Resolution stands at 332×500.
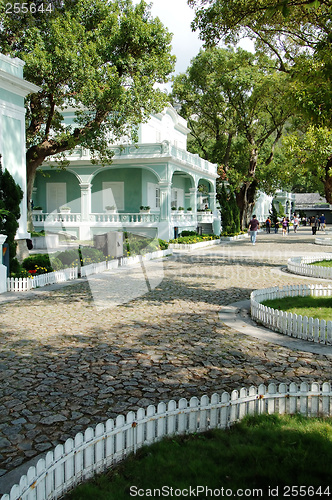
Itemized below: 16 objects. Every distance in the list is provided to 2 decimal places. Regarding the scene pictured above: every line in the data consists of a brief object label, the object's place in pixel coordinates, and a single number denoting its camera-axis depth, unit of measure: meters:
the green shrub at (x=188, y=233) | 28.44
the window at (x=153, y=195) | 28.84
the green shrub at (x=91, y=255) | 16.11
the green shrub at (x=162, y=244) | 22.69
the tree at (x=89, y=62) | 17.23
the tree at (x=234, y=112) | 33.94
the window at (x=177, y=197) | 33.31
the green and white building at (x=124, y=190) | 26.38
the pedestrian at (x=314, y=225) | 40.84
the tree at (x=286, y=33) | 8.94
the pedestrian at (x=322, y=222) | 52.00
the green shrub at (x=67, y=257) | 15.54
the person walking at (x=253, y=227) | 28.74
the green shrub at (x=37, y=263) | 13.87
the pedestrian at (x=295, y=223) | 48.88
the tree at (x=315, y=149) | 23.48
